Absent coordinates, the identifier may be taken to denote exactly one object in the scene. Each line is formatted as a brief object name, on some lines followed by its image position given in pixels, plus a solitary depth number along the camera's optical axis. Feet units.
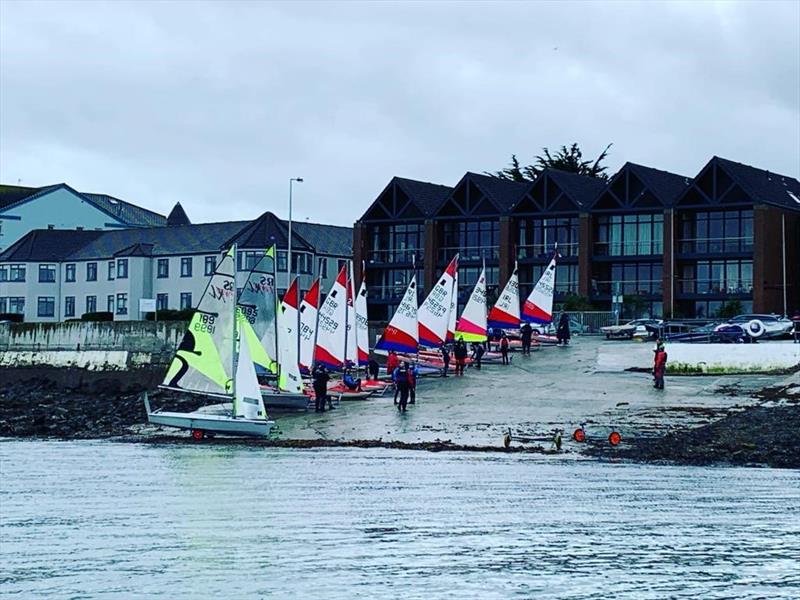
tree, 391.65
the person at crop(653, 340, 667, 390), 162.61
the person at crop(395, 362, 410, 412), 152.76
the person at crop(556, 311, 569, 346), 230.27
